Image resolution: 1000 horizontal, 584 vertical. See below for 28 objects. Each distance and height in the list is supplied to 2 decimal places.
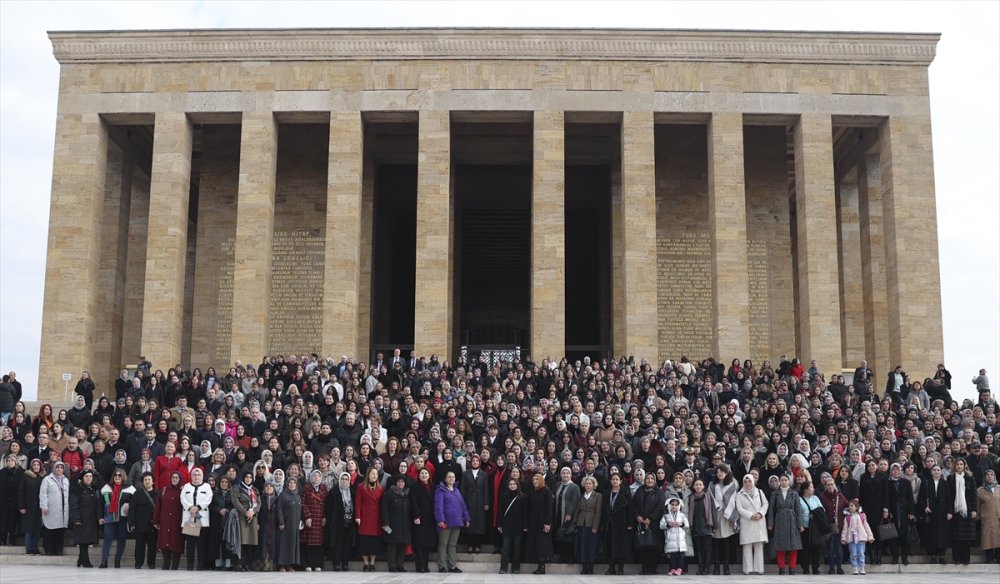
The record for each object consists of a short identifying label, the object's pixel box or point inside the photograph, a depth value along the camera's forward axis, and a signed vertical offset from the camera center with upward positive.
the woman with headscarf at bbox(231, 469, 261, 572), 15.17 -0.58
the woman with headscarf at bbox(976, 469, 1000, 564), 16.53 -0.59
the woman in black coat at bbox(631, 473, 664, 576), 15.53 -0.55
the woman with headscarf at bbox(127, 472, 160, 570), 15.60 -0.75
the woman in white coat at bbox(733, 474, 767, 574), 15.39 -0.70
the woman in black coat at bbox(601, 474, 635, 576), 15.63 -0.71
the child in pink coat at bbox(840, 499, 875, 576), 15.80 -0.85
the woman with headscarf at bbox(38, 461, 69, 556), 15.93 -0.54
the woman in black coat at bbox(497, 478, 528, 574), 15.91 -0.79
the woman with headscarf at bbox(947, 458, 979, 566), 16.45 -0.55
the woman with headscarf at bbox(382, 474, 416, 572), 15.55 -0.68
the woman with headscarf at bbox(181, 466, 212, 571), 15.25 -0.50
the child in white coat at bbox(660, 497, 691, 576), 15.35 -0.79
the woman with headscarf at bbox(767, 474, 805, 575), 15.52 -0.65
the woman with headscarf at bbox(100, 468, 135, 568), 15.73 -0.69
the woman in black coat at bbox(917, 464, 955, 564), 16.53 -0.52
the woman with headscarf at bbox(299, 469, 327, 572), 15.54 -0.75
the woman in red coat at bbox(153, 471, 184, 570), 15.38 -0.76
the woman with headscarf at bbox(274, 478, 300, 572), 15.23 -0.83
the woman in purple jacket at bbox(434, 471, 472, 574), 15.84 -0.70
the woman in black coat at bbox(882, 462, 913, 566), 16.44 -0.41
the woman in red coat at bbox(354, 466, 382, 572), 15.56 -0.65
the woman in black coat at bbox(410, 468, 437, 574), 15.76 -0.79
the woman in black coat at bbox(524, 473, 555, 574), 15.75 -0.76
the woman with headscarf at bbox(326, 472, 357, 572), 15.64 -0.71
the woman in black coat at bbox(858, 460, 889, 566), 16.31 -0.36
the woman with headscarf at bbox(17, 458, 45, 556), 16.11 -0.59
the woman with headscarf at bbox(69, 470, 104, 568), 15.62 -0.73
